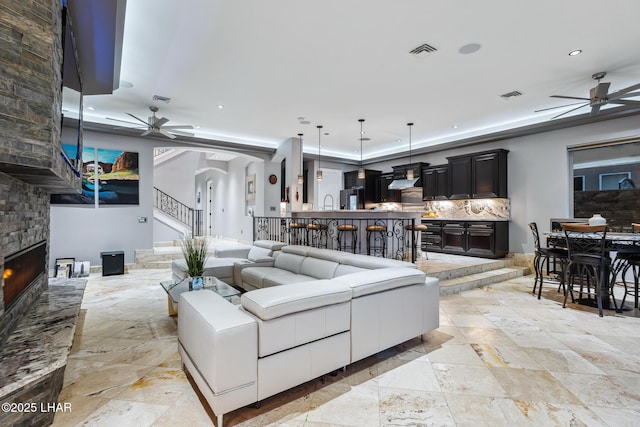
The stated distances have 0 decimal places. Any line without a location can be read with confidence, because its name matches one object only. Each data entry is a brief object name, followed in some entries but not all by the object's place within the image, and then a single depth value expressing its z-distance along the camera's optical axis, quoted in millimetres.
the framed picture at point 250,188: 10156
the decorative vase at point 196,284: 3521
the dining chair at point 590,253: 4038
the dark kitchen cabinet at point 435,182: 8164
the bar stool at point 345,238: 5866
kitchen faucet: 11328
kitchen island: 5738
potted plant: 3592
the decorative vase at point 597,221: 4414
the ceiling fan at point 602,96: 4308
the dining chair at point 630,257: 4000
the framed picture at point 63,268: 5859
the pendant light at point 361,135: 6719
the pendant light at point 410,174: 6855
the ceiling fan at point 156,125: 5660
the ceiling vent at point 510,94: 5082
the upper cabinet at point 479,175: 7094
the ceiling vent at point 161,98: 5273
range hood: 8500
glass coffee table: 3479
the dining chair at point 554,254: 4598
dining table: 3953
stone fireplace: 1682
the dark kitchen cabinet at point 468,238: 6992
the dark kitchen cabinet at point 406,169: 8852
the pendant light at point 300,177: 7604
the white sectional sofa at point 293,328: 1845
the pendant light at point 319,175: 7457
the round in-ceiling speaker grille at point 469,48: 3619
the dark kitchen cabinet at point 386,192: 9711
